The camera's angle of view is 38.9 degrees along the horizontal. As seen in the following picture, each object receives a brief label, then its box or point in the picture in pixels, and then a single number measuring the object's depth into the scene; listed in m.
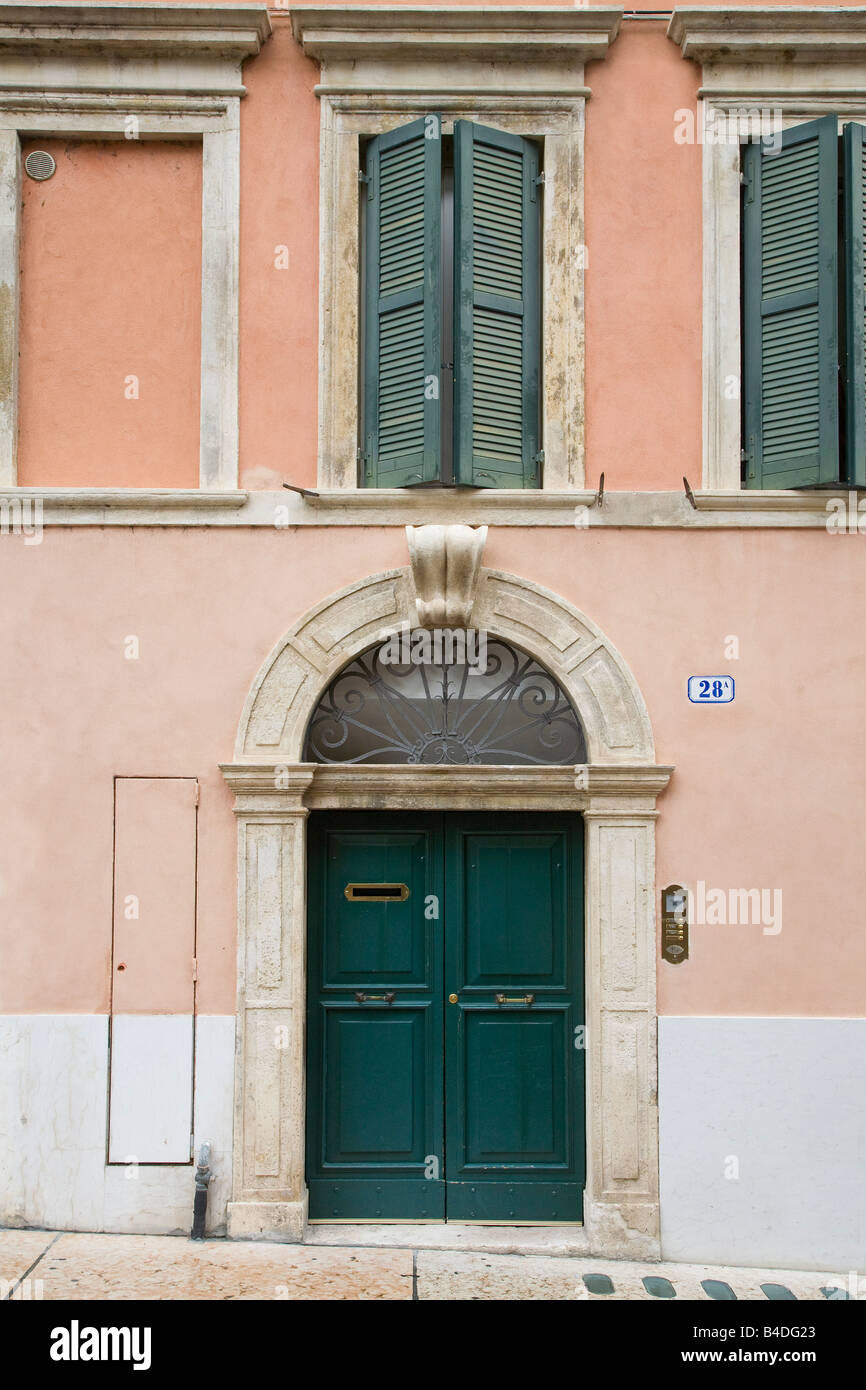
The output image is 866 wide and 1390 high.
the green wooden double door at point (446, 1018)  6.50
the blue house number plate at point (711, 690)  6.45
